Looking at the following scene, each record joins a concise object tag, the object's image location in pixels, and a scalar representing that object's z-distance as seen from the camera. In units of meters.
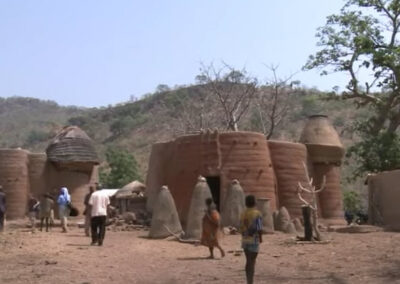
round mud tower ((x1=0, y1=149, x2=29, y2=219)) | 26.70
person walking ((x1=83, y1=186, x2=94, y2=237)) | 17.40
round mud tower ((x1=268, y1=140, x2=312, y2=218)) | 23.02
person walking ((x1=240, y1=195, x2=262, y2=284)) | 8.74
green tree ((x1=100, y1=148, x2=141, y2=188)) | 44.53
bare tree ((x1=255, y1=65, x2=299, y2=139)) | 36.17
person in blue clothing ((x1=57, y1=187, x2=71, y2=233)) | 19.39
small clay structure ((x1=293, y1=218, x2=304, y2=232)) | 21.56
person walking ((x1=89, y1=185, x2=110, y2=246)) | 14.22
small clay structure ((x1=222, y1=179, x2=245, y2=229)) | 19.30
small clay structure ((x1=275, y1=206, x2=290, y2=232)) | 20.72
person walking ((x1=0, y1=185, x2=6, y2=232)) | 18.30
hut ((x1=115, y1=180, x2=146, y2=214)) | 26.78
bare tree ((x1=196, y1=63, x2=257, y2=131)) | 36.23
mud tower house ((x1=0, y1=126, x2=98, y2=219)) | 26.77
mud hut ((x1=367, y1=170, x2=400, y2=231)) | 20.03
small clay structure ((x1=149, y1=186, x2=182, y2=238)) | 18.19
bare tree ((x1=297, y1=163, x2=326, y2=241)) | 16.04
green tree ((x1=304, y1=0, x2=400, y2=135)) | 26.09
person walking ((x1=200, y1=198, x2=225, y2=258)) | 12.76
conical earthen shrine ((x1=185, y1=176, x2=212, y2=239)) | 17.11
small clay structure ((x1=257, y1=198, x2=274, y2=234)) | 19.56
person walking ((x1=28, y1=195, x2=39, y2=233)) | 21.72
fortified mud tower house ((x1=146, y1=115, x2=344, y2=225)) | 21.78
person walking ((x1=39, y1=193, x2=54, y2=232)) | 20.25
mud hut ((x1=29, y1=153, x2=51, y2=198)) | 27.17
